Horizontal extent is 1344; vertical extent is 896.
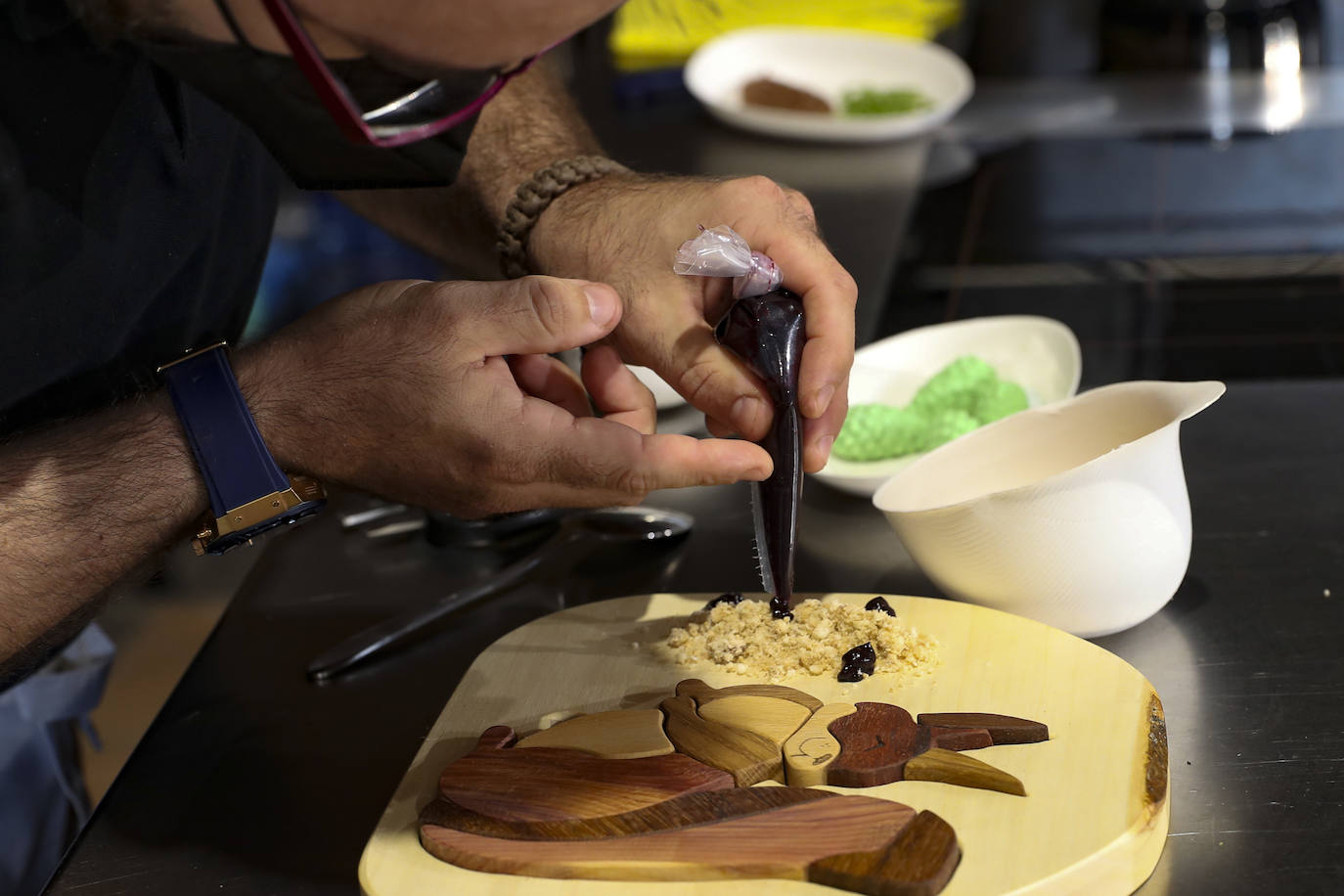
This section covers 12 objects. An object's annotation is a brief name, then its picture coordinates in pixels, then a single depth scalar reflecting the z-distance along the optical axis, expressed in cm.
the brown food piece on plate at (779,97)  239
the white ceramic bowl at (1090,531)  101
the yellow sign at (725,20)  274
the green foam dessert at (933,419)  134
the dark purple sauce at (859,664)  101
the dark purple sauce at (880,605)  108
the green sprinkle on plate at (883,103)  239
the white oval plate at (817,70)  238
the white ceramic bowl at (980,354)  145
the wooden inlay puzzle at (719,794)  82
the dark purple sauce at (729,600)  112
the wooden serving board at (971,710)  82
